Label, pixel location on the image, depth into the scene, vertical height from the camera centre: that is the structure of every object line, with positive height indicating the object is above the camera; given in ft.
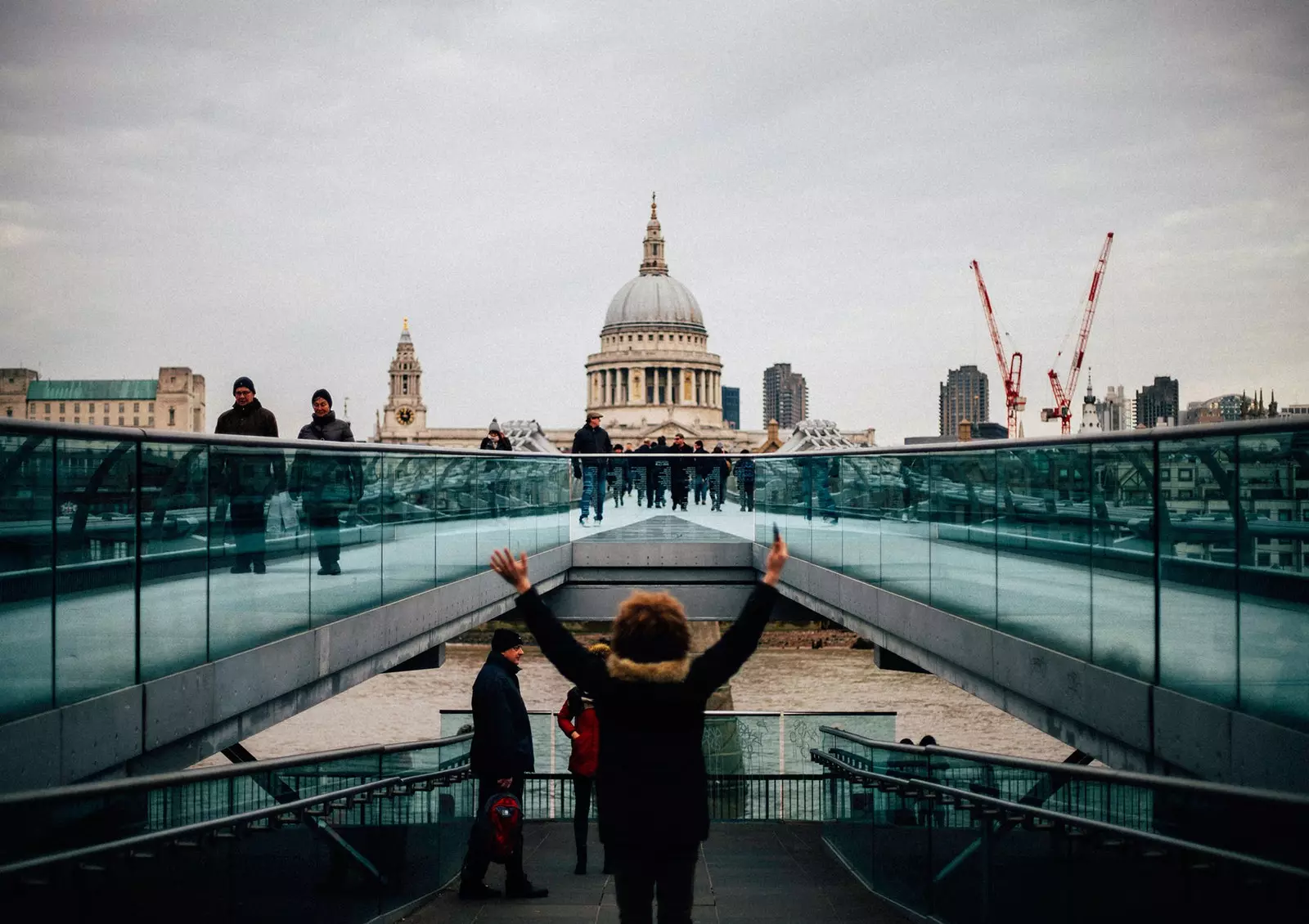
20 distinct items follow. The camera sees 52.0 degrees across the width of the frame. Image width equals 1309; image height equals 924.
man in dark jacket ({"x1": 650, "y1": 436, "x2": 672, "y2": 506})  99.66 -0.35
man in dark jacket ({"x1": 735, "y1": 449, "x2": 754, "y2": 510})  97.86 -0.75
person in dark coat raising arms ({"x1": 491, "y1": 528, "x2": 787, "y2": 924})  15.01 -3.15
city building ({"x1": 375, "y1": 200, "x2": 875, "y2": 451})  483.92 +35.12
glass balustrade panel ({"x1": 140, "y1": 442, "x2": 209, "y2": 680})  23.66 -1.54
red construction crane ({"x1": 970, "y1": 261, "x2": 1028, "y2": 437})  474.90 +34.17
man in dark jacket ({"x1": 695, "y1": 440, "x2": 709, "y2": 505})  103.26 -0.56
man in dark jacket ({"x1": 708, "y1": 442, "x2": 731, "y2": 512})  101.14 -0.67
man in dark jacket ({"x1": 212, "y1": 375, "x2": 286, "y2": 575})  27.12 -0.31
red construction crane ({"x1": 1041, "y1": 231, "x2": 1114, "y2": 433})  454.81 +34.27
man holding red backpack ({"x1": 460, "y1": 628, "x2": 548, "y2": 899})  30.68 -5.89
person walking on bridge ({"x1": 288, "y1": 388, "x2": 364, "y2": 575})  31.89 -0.43
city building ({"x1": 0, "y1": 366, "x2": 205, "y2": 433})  645.10 +36.64
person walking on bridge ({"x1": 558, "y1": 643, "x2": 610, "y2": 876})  35.88 -7.43
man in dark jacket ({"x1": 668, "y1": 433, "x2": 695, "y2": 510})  98.07 -0.40
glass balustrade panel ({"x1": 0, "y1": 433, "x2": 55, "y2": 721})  18.85 -1.44
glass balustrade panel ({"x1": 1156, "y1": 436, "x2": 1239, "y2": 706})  21.12 -1.58
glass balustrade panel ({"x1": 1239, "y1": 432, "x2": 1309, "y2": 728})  19.08 -1.57
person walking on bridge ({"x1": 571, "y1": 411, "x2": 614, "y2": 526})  86.69 +0.41
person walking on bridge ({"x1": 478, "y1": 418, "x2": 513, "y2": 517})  52.44 -0.46
